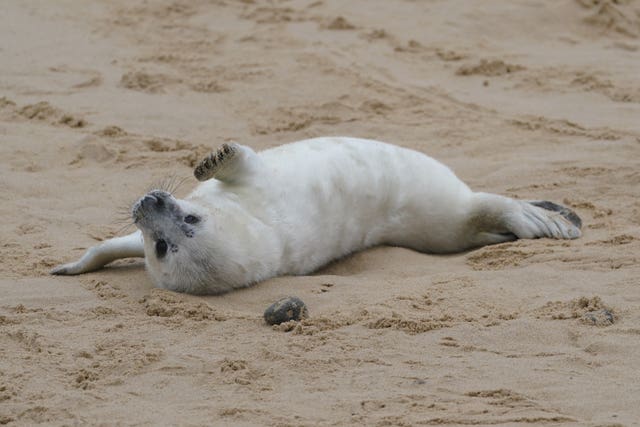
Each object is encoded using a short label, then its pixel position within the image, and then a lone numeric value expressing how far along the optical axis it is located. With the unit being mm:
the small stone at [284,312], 8930
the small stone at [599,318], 8547
